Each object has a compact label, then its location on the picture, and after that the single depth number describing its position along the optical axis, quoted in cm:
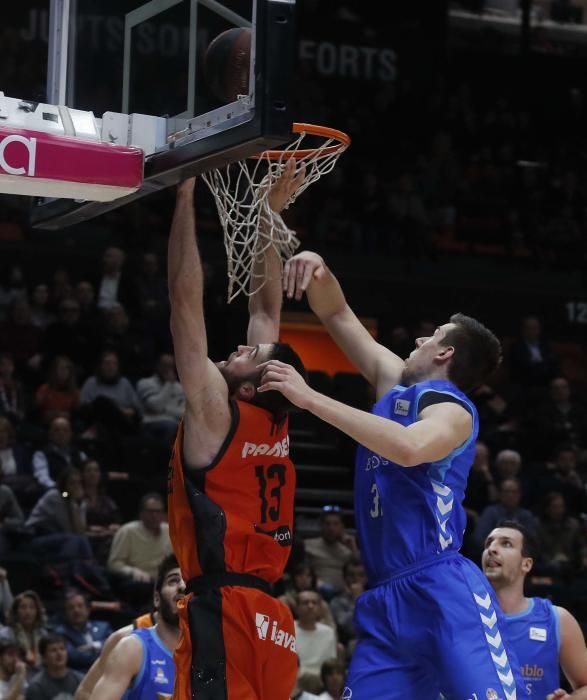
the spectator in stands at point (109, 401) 1295
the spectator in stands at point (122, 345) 1372
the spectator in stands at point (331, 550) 1222
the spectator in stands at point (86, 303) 1377
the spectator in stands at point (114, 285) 1416
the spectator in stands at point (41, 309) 1370
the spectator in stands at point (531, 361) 1608
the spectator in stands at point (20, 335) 1357
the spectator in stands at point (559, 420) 1507
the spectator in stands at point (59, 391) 1275
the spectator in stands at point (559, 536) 1302
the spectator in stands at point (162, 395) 1321
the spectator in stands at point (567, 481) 1388
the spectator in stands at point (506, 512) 1266
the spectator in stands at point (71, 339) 1338
